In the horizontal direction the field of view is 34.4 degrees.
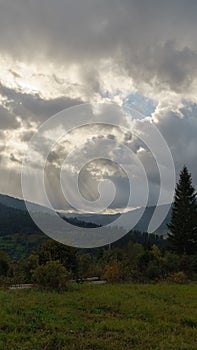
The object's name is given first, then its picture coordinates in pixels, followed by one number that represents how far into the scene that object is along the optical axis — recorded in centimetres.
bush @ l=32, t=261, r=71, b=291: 1609
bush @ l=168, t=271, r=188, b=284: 2192
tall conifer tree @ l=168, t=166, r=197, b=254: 3878
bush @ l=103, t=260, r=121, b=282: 2139
